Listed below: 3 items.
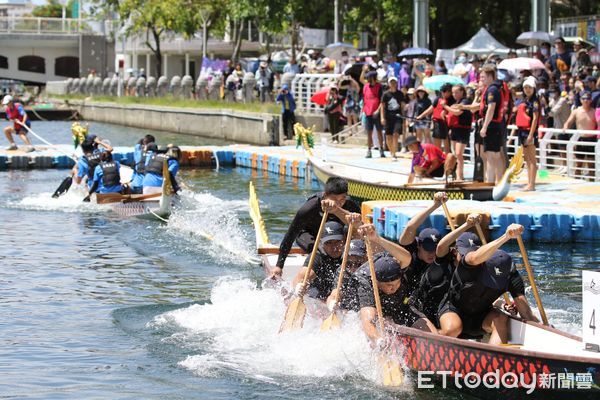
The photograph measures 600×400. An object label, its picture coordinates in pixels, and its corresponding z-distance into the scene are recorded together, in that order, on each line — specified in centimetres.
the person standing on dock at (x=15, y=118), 3497
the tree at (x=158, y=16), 6543
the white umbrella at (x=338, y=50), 4203
